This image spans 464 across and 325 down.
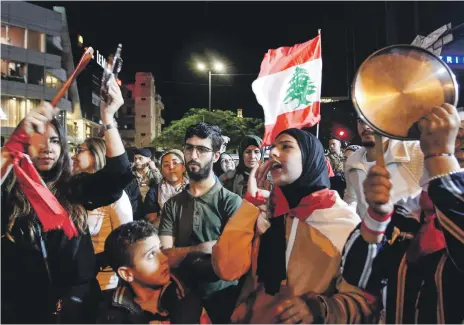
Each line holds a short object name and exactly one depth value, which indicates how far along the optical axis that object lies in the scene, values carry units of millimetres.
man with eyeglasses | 3229
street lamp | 25547
